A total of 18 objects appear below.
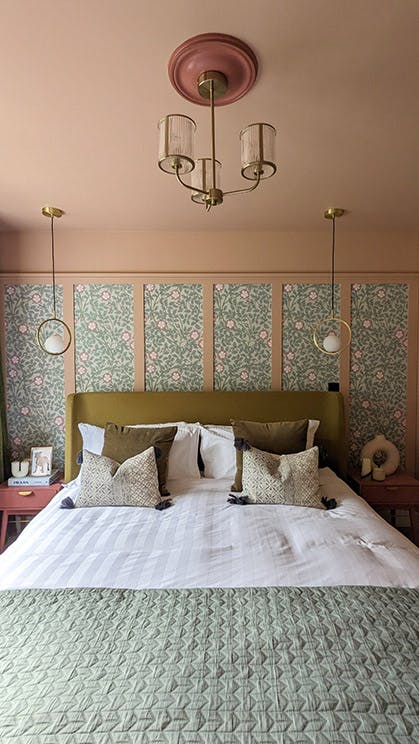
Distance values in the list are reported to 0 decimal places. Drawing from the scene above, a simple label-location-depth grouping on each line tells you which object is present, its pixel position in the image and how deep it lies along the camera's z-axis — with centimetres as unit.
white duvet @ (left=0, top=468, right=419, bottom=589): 151
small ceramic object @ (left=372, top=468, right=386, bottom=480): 288
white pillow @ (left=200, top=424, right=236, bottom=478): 266
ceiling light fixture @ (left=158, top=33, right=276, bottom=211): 119
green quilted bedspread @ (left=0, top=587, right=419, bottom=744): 89
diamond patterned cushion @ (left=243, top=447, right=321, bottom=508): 221
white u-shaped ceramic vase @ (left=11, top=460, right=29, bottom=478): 288
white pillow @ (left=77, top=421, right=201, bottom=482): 266
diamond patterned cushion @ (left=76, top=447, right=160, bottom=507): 223
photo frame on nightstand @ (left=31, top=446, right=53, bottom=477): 292
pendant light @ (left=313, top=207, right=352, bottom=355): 307
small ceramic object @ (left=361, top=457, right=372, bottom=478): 294
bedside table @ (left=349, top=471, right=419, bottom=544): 284
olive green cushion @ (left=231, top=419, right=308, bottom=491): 251
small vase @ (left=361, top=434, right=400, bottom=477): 298
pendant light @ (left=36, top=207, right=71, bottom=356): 299
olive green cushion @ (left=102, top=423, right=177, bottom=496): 246
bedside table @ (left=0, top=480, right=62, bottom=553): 277
